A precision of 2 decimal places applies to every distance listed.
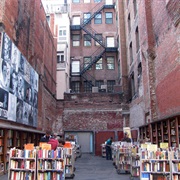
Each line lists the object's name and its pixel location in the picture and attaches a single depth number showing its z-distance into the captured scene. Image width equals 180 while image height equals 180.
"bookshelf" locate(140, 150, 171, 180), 8.14
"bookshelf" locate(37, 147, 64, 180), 8.42
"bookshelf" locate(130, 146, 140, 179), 9.94
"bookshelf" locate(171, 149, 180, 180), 7.96
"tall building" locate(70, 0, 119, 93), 34.41
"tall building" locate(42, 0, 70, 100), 30.22
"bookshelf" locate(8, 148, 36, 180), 8.39
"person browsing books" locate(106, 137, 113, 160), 19.11
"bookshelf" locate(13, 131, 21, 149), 13.04
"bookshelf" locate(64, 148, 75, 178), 10.66
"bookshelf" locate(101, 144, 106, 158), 21.62
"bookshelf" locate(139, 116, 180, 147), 12.18
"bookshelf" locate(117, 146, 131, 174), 11.62
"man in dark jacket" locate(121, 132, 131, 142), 16.59
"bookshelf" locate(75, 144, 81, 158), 20.78
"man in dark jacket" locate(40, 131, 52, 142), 11.94
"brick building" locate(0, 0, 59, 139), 13.38
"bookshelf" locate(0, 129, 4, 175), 11.05
